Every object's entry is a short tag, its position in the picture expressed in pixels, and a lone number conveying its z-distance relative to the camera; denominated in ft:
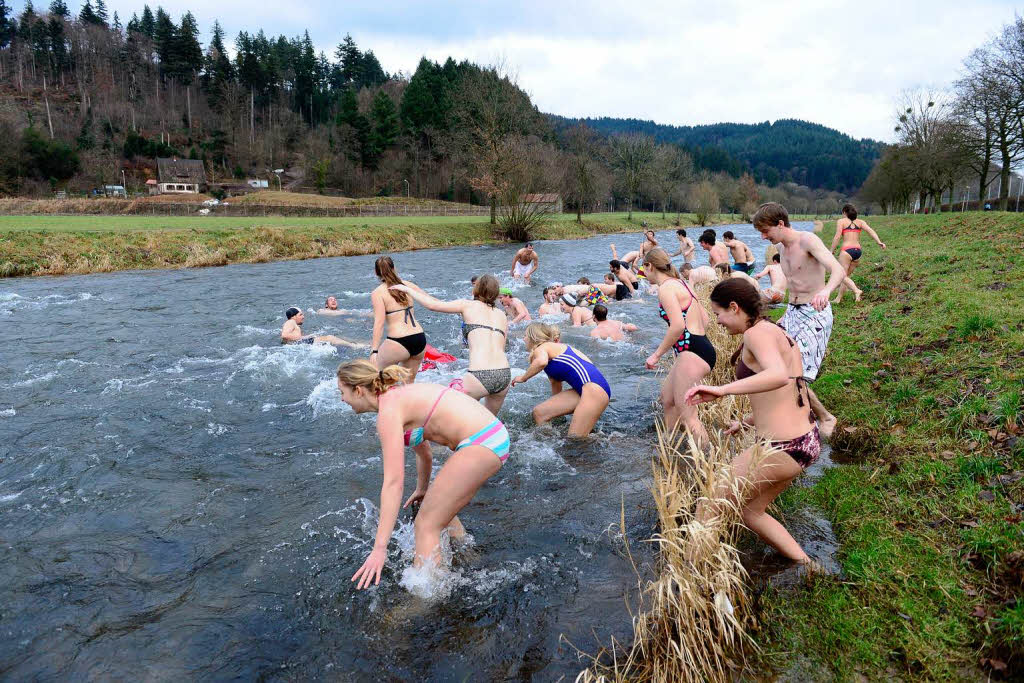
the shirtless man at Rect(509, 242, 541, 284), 57.47
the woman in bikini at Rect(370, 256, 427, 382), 25.49
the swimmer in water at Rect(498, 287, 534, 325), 32.37
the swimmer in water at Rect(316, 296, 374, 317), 49.38
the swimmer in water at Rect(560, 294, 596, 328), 44.14
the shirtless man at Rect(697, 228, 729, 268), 34.76
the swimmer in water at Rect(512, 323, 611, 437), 22.27
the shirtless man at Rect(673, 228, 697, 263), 50.60
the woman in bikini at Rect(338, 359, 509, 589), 12.55
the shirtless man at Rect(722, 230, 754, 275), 42.53
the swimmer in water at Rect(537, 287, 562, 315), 48.01
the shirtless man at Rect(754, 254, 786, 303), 37.61
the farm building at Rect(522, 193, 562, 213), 137.39
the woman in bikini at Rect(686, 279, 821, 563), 12.17
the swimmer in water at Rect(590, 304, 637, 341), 40.70
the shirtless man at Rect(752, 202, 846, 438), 18.85
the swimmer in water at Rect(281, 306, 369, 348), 40.19
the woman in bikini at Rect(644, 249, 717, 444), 19.90
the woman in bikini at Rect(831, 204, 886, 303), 43.37
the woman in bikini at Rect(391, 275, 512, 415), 20.71
